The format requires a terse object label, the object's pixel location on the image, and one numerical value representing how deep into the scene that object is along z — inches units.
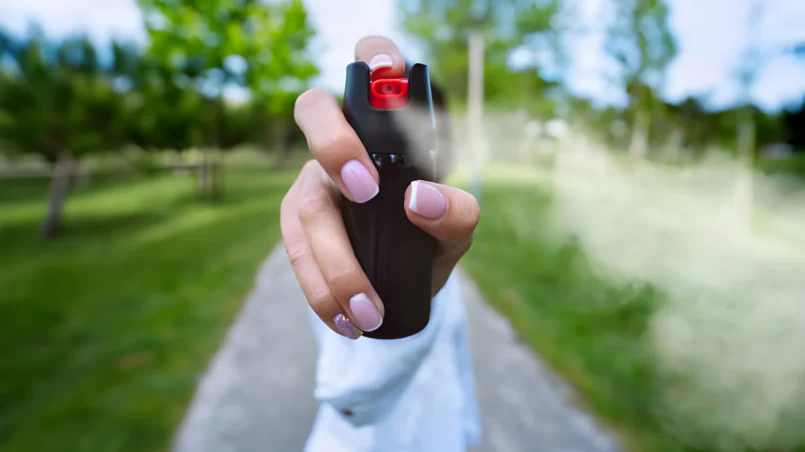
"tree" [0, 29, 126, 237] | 238.4
